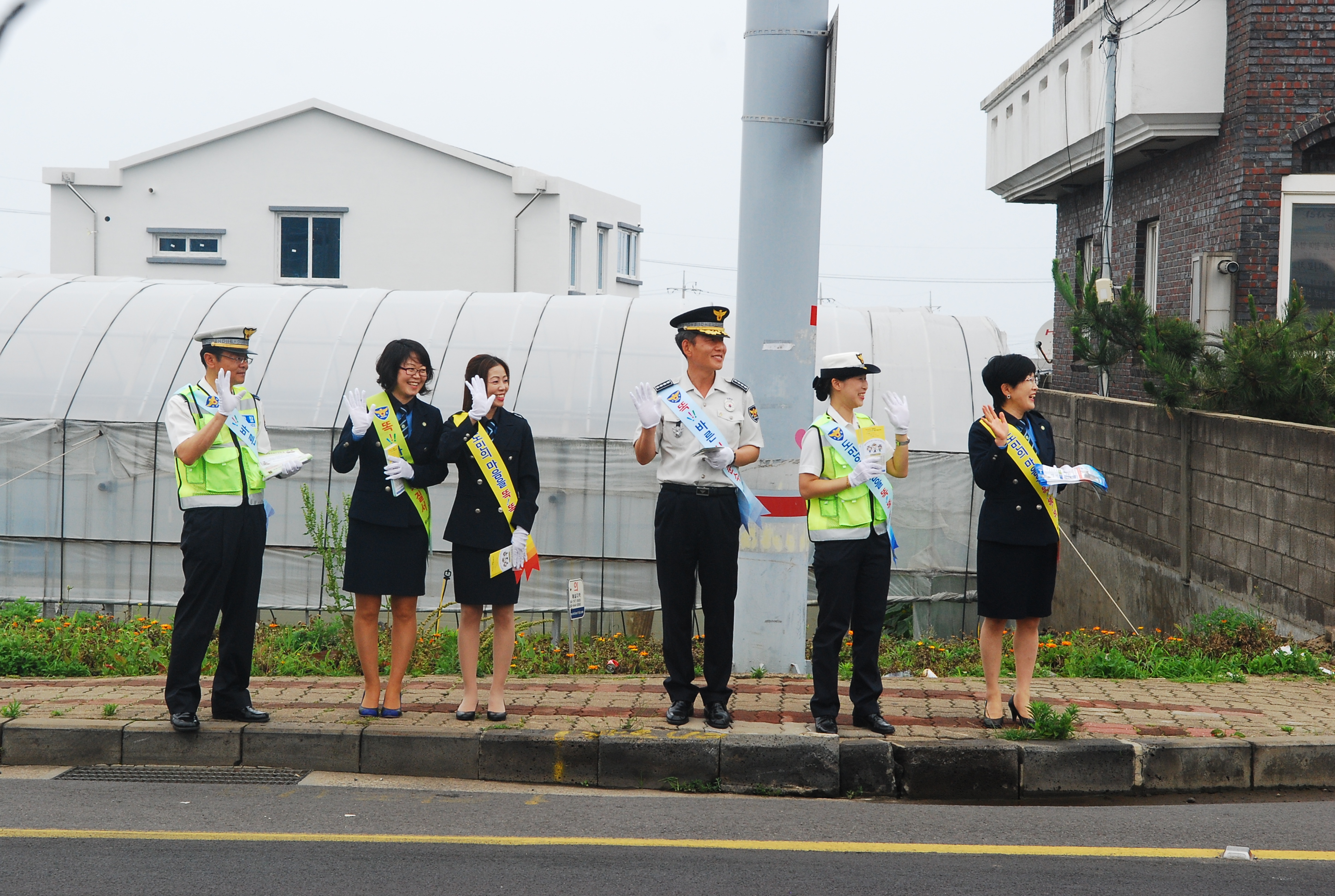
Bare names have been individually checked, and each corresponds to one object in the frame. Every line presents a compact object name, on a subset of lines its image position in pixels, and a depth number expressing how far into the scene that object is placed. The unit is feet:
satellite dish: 64.80
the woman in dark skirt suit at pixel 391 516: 19.81
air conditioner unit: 42.39
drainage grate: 18.44
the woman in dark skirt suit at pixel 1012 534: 19.61
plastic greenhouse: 36.96
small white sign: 25.22
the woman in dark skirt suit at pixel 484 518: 19.79
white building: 99.50
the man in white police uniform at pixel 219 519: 19.49
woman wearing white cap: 19.30
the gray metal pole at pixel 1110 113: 46.26
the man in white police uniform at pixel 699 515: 19.67
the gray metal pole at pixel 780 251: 23.06
